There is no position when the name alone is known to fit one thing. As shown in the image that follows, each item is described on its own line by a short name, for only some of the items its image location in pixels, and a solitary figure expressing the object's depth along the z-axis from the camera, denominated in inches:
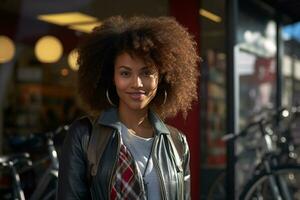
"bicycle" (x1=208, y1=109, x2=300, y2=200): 185.0
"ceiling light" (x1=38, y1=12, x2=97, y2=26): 291.2
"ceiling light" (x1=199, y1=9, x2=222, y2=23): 218.1
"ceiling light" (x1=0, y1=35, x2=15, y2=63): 307.4
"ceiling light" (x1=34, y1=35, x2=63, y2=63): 326.0
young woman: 84.5
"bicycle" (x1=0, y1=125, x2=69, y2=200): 177.8
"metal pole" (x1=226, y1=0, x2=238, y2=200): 191.0
